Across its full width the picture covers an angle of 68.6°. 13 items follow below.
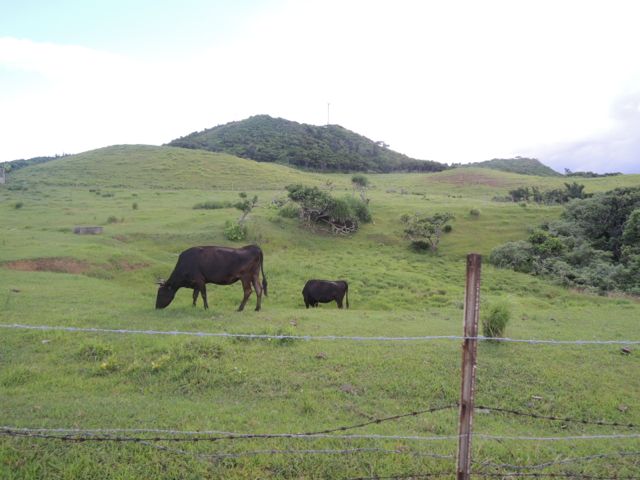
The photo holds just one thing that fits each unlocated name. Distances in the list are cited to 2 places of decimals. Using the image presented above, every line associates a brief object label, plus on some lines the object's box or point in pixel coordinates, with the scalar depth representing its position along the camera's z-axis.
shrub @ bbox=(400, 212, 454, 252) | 35.16
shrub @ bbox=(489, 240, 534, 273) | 30.70
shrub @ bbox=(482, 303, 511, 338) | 10.75
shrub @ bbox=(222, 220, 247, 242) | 29.83
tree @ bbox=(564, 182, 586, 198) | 54.24
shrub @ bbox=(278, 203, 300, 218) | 36.72
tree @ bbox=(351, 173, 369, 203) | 63.03
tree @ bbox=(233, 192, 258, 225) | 32.38
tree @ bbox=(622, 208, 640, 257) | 30.47
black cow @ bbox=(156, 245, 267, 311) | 13.31
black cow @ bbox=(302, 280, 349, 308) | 18.45
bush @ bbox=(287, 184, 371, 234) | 36.34
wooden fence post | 4.32
